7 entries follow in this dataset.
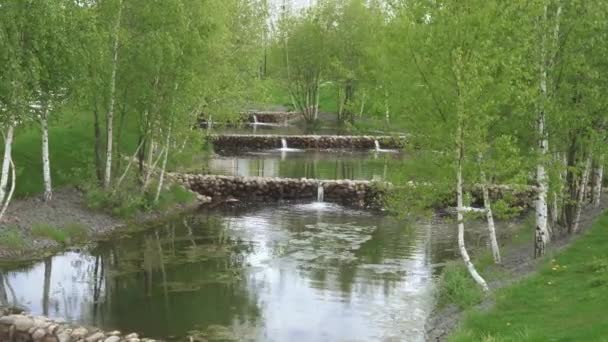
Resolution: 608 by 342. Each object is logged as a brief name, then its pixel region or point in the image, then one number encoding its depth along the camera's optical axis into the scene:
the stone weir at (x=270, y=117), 84.06
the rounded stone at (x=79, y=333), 15.35
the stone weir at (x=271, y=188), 38.75
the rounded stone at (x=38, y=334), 15.58
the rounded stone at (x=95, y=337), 15.14
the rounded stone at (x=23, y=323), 15.89
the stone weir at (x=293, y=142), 61.84
